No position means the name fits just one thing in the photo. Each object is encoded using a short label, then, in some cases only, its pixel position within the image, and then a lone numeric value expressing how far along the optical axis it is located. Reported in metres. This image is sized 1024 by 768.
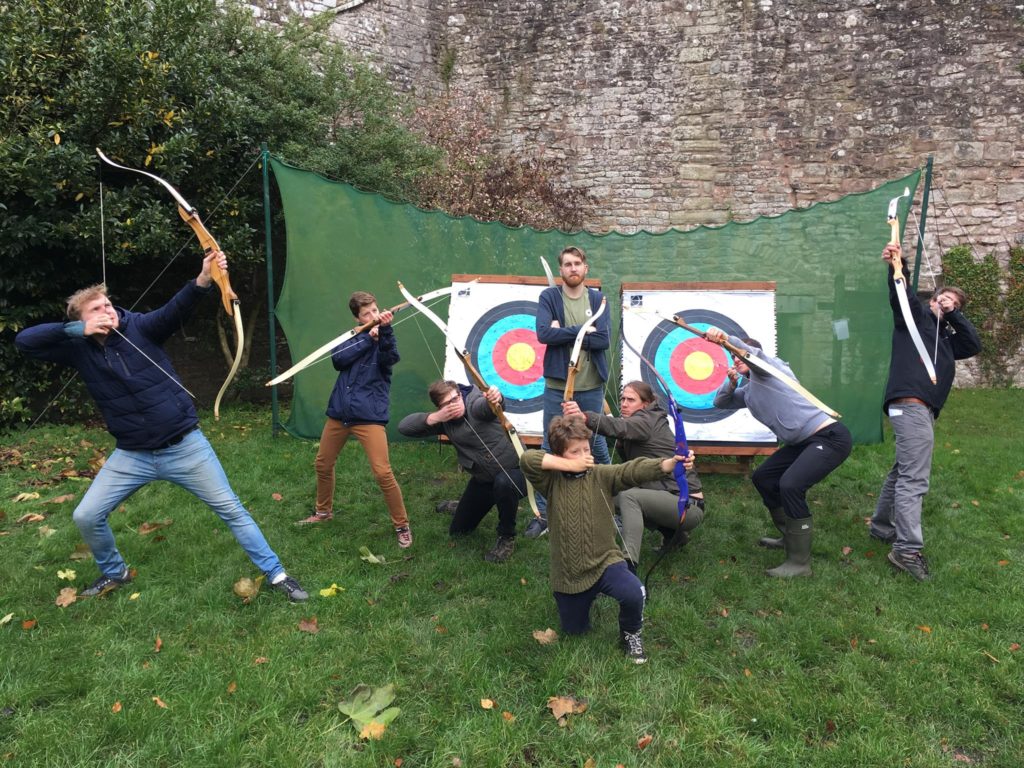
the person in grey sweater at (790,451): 3.28
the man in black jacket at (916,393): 3.29
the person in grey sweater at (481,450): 3.47
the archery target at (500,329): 5.39
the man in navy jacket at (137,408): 2.75
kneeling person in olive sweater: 2.50
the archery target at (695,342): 5.04
